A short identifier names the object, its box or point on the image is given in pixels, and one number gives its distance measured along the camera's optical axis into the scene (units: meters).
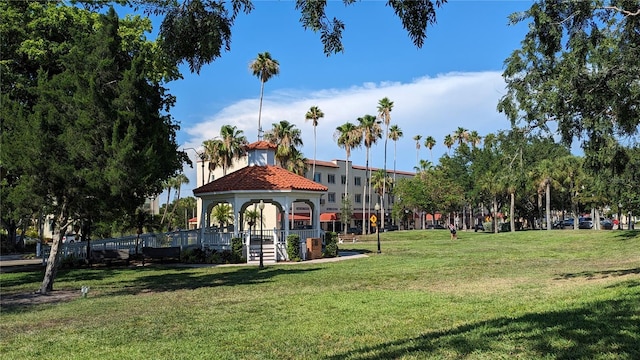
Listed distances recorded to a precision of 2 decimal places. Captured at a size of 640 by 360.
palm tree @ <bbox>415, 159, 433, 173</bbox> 81.75
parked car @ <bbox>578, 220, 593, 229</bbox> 65.19
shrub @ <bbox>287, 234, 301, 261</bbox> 25.47
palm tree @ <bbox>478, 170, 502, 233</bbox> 55.31
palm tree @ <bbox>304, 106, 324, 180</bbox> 66.00
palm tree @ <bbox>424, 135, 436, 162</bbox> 91.12
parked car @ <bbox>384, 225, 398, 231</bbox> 82.96
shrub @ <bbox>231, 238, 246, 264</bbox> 25.22
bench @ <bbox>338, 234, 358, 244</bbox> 49.62
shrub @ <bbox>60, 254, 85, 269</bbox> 24.35
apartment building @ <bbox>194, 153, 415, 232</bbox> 71.38
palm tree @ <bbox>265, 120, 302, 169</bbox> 55.12
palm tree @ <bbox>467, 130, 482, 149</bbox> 80.16
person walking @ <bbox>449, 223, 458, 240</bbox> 44.93
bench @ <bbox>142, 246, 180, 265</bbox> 25.41
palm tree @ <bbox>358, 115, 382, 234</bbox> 64.25
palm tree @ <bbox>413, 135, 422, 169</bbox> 93.50
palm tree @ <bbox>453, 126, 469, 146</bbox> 84.09
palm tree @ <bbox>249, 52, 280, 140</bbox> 52.22
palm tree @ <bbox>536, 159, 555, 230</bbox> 51.11
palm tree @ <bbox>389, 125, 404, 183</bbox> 78.00
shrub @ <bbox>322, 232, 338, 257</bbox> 27.19
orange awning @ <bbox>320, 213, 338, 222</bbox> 71.30
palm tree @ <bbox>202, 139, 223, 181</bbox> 57.12
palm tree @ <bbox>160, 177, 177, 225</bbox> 65.14
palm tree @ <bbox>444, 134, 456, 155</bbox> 85.25
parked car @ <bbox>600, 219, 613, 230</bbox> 62.44
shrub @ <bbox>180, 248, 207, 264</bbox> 25.64
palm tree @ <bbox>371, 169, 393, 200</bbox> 76.81
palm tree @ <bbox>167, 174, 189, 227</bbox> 67.56
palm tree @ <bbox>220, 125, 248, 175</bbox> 56.97
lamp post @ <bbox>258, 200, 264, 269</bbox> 22.53
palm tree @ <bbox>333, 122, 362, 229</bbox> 64.06
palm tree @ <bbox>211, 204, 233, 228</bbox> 54.41
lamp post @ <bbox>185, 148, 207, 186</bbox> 61.84
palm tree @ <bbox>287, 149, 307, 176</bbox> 58.70
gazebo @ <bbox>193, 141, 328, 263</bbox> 25.98
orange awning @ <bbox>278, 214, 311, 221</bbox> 68.00
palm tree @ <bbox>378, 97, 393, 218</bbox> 65.25
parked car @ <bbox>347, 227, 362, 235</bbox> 73.00
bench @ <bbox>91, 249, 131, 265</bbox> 25.05
